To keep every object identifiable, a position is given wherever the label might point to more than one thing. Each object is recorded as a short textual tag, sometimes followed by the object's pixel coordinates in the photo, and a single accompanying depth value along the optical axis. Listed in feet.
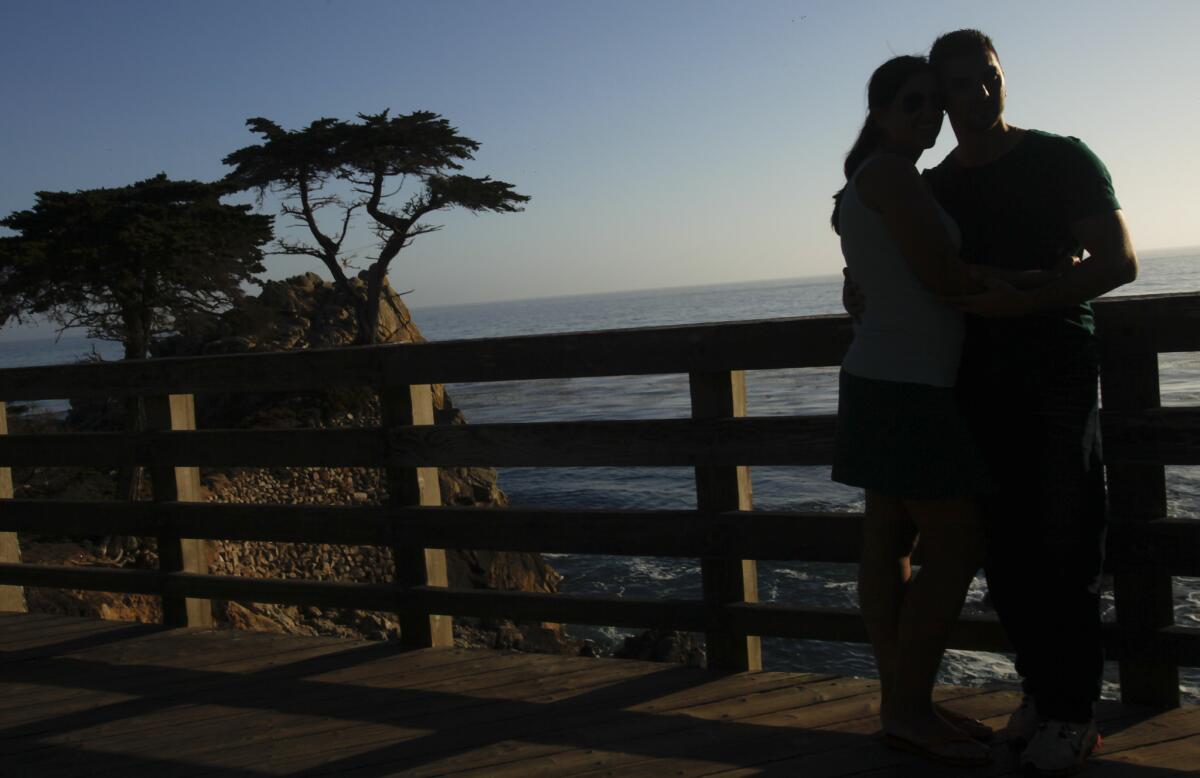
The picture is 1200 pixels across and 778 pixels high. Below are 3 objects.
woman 7.63
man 7.87
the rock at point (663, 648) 42.83
